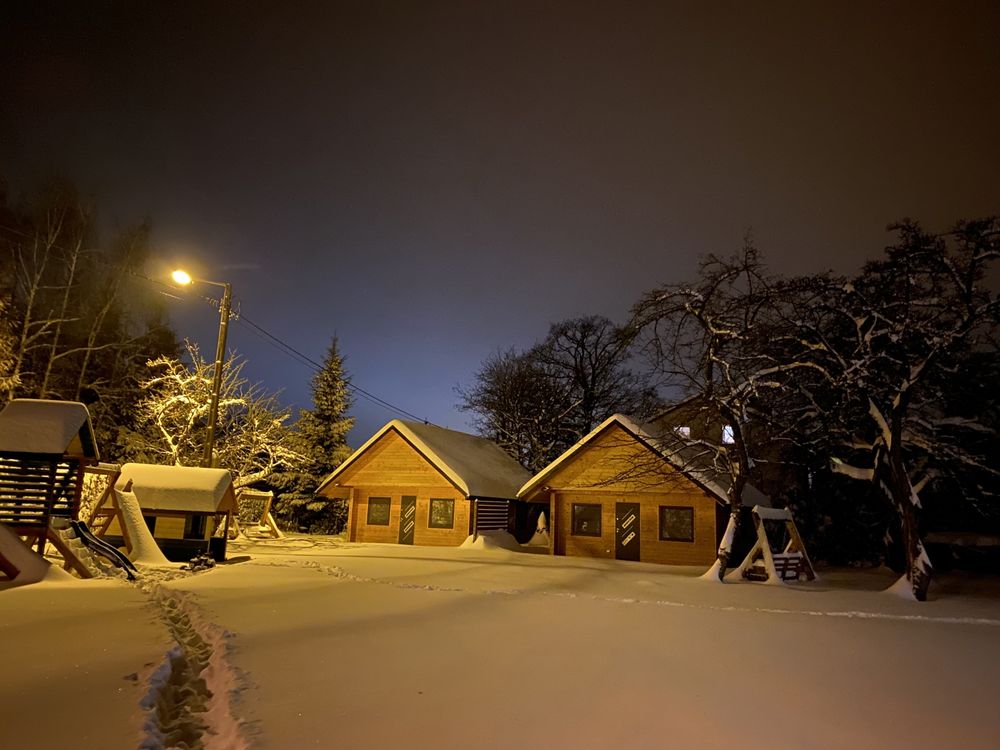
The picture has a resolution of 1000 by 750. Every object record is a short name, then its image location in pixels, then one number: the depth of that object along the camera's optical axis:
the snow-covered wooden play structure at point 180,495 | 18.59
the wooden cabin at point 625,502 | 24.23
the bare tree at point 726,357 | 17.59
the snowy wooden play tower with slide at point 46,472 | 14.28
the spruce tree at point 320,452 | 41.00
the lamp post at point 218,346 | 17.77
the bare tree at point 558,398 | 43.44
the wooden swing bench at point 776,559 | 17.81
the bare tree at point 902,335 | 14.99
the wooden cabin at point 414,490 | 29.17
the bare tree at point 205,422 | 28.00
